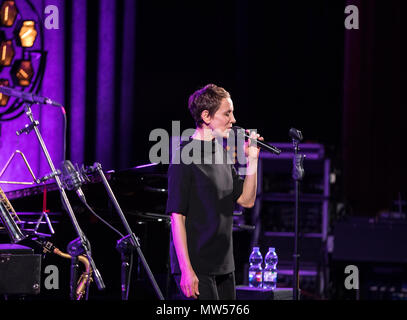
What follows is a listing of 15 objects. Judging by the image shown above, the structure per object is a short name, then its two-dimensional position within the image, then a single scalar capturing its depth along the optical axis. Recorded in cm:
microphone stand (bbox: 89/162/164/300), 760
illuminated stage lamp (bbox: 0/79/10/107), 1429
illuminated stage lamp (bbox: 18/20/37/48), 1438
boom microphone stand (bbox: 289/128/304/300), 726
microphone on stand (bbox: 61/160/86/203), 709
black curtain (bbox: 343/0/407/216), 1584
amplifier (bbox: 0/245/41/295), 700
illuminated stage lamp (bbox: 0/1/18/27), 1434
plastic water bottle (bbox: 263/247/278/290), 1055
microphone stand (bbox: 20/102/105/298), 699
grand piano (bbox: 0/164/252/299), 965
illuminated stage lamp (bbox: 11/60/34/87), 1441
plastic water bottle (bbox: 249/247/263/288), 1037
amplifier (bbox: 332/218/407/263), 1276
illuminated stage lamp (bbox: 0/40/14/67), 1432
